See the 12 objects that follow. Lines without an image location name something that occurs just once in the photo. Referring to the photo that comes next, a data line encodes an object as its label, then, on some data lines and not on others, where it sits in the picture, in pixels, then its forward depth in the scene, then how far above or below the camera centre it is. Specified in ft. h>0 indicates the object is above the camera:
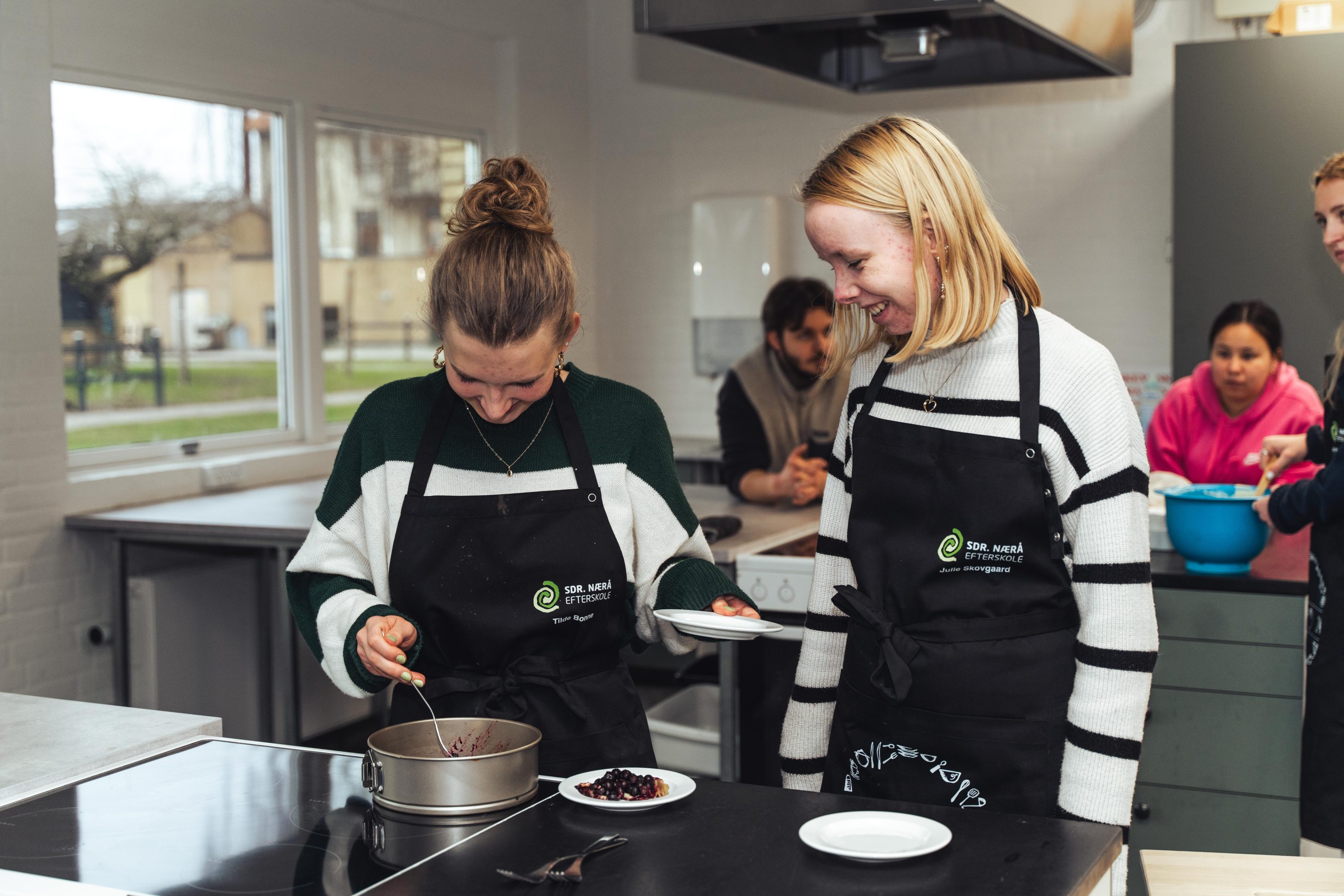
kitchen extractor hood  6.96 +2.16
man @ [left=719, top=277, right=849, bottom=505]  11.64 -0.33
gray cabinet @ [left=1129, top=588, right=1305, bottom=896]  8.37 -2.43
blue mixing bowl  8.34 -1.10
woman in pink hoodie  12.28 -0.35
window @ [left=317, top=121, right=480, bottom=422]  16.51 +1.84
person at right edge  7.66 -1.40
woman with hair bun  5.37 -0.72
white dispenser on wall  18.25 +1.51
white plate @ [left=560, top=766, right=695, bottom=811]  4.33 -1.47
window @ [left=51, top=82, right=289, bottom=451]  13.02 +1.25
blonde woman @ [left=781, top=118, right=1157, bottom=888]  4.92 -0.62
